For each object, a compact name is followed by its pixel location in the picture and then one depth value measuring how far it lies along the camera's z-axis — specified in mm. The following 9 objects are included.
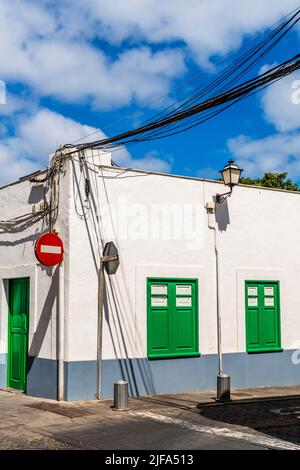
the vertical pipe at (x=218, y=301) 12492
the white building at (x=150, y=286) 11219
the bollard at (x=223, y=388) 11117
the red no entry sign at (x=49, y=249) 10656
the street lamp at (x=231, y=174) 12668
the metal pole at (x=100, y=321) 11055
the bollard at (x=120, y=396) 10000
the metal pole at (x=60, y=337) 10852
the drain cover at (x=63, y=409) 9559
